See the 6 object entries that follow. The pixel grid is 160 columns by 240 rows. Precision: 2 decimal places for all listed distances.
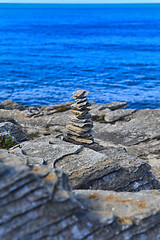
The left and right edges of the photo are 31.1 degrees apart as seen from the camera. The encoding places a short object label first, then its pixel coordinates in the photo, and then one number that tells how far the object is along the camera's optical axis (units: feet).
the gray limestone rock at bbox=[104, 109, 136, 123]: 83.46
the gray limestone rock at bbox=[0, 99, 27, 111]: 105.50
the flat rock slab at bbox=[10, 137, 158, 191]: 34.03
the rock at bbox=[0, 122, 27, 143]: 53.21
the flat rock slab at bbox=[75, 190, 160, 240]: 18.12
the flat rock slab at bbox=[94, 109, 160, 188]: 60.59
